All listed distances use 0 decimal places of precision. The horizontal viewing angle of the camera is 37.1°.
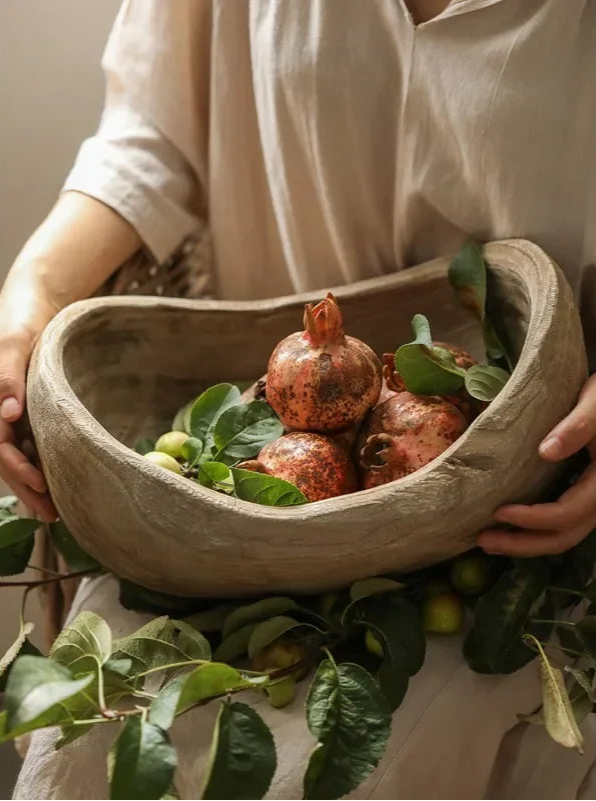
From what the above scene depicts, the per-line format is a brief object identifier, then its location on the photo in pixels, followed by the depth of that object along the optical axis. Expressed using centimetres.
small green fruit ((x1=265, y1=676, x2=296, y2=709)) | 48
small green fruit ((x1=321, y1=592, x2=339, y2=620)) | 52
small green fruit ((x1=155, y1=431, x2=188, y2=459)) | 61
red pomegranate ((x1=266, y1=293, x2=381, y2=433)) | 57
